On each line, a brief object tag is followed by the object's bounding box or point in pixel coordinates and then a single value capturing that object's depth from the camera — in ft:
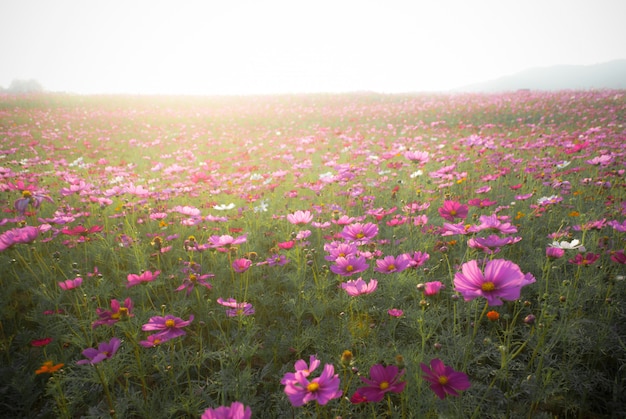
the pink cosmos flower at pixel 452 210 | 5.24
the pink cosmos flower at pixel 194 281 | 5.38
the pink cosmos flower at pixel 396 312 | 4.96
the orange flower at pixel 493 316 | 4.25
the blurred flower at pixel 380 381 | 3.20
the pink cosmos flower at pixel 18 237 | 5.25
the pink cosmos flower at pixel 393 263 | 4.89
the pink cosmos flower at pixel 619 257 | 4.88
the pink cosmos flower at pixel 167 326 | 4.05
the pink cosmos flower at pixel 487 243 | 4.42
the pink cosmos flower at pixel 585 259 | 5.00
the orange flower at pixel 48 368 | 3.87
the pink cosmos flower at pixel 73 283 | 5.01
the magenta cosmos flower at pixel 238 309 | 4.98
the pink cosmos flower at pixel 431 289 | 4.40
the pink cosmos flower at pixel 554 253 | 4.73
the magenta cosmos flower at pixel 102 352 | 3.64
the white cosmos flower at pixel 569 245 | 5.20
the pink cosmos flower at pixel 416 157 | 8.40
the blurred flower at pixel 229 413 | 2.79
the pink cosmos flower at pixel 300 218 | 6.72
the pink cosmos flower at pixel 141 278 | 4.84
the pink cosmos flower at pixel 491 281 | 3.28
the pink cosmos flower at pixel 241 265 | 5.56
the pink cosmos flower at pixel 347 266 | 4.89
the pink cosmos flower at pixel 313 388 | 3.01
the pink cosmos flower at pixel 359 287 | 4.44
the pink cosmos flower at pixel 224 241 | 6.04
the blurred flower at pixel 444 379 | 3.02
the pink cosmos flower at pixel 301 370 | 3.28
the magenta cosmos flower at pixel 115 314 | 4.00
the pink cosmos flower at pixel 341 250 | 5.54
